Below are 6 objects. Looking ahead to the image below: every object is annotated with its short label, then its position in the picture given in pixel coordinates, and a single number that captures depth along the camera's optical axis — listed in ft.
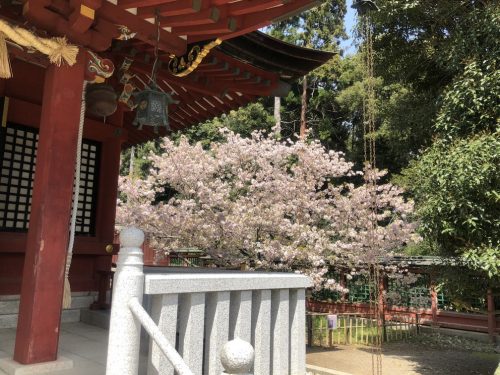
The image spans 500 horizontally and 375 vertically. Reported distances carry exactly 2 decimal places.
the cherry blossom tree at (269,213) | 39.63
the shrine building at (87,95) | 11.09
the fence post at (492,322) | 44.87
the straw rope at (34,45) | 10.69
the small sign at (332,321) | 36.47
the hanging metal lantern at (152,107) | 13.55
